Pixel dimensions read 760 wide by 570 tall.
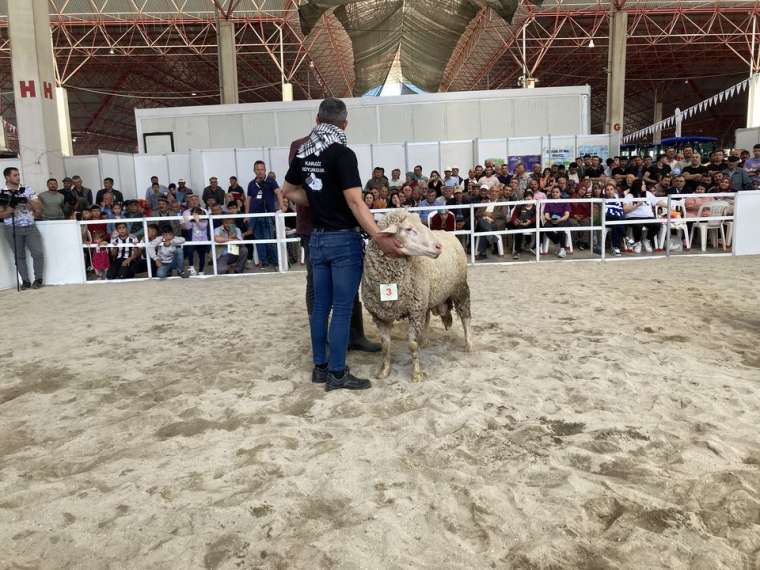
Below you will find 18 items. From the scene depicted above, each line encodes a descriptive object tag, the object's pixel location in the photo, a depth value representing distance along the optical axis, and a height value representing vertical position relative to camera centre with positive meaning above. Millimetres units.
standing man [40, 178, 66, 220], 9547 +320
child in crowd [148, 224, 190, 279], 9352 -550
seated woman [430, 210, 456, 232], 10117 -179
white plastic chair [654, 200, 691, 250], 10039 -436
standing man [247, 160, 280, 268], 10070 +154
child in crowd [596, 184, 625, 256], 10008 -137
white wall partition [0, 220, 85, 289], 9156 -462
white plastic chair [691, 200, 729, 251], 9898 -238
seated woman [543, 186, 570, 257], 10078 -129
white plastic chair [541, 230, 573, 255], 10172 -647
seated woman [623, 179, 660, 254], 9922 -148
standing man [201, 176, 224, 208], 11461 +522
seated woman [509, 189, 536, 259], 10102 -175
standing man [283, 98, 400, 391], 3535 -66
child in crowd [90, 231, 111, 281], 9281 -574
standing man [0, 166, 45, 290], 8648 -20
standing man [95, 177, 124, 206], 11445 +590
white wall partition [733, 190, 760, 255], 9414 -381
